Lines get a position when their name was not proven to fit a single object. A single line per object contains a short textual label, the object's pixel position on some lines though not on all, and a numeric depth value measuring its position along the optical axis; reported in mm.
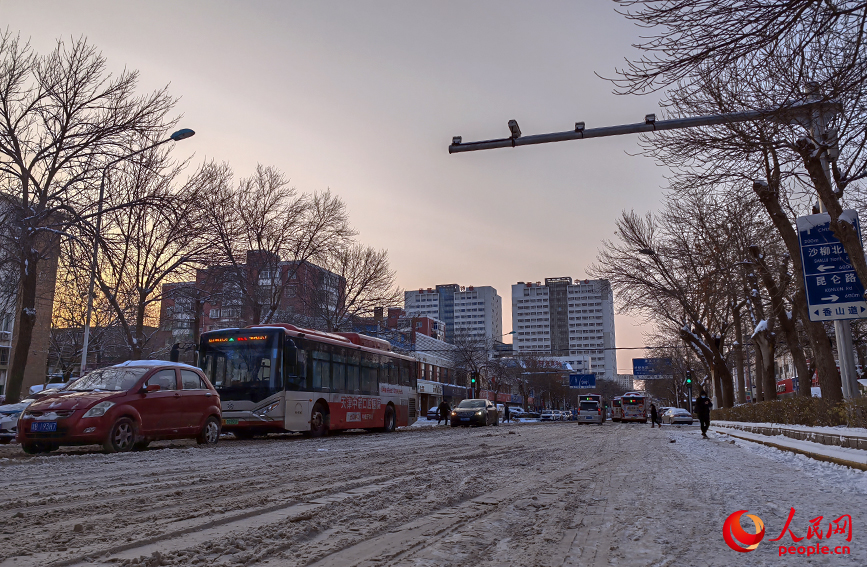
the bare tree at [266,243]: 29162
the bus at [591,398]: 49625
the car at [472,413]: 32156
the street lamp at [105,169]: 18469
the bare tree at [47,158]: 17812
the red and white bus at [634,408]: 55469
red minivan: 10656
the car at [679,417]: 45094
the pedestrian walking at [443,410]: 37575
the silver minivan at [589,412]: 48875
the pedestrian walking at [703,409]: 21081
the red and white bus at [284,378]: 17422
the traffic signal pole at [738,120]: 9516
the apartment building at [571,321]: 189750
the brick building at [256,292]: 27203
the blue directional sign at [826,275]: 12992
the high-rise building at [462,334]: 78706
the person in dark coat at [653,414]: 41109
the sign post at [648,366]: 71812
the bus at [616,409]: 59438
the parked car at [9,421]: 15602
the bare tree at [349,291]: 37781
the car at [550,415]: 71250
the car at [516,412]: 67375
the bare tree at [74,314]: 18359
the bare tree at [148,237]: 19359
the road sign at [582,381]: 80500
